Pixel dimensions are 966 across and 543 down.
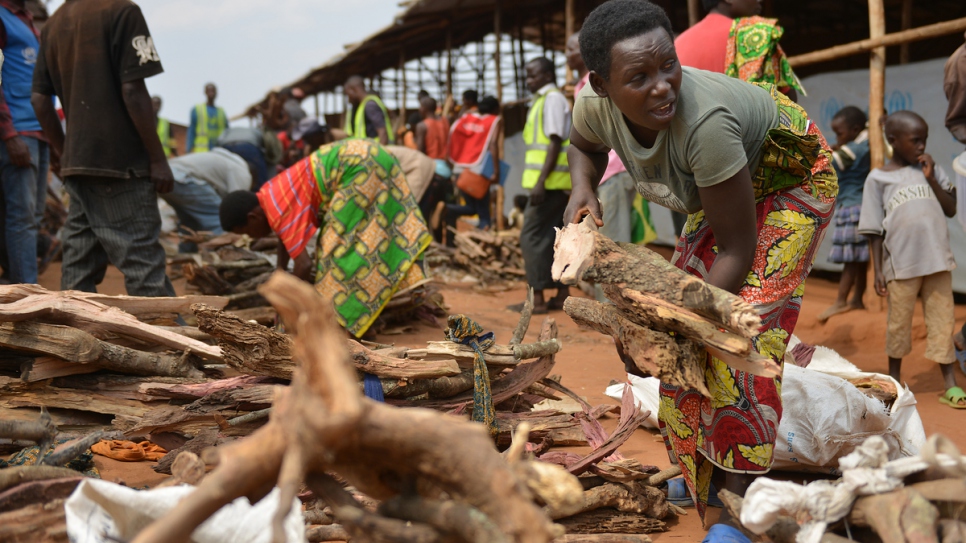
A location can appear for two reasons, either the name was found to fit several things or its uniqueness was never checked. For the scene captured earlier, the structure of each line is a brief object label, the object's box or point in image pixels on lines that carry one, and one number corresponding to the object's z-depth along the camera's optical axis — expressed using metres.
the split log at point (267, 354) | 2.75
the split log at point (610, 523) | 2.43
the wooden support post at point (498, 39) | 11.51
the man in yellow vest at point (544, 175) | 6.40
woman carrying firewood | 2.12
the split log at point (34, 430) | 1.94
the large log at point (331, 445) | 1.21
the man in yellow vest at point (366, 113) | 9.24
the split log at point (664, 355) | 2.04
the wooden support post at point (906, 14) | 7.51
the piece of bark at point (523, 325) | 3.25
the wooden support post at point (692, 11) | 7.11
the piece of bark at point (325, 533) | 2.03
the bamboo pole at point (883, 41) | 5.06
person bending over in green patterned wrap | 4.72
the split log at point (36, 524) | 1.60
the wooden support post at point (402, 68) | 16.12
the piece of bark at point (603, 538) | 2.07
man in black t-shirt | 4.29
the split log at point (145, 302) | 3.40
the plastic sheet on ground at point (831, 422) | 2.96
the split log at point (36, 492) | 1.68
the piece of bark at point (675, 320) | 1.95
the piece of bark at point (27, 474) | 1.76
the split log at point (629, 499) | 2.48
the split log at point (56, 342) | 3.03
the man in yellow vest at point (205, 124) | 12.97
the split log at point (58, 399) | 3.08
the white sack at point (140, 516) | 1.51
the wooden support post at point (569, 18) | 9.07
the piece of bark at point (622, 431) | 2.67
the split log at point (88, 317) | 3.04
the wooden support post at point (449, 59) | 14.12
